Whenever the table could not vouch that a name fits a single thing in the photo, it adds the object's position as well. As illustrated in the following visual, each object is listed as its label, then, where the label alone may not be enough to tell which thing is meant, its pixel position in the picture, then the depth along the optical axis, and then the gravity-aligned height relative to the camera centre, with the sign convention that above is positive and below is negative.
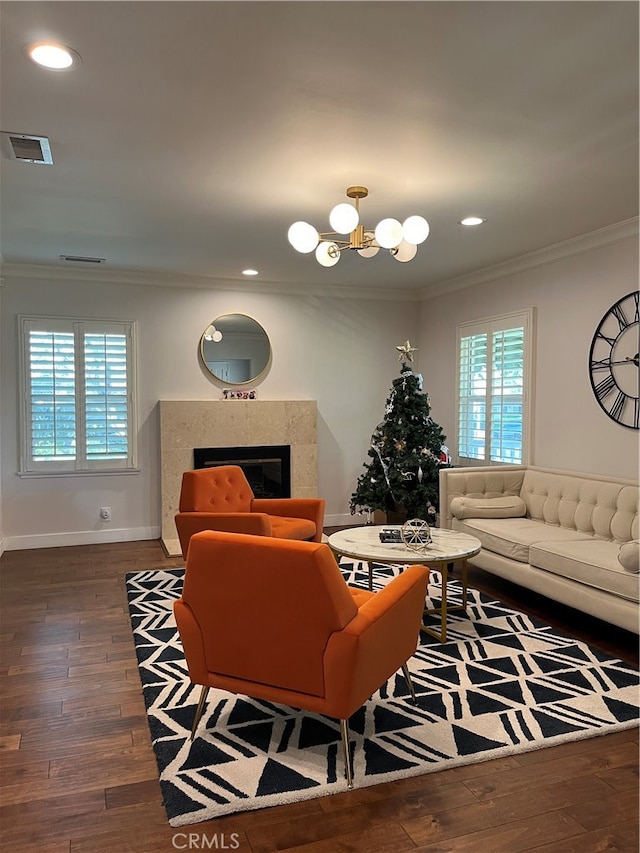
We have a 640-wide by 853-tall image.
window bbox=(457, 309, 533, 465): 5.87 +0.29
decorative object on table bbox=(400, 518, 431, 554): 3.95 -0.76
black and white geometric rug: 2.46 -1.39
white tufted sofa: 3.79 -0.83
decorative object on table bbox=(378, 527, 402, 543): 4.16 -0.78
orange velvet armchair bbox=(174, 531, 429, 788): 2.38 -0.82
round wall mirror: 6.89 +0.75
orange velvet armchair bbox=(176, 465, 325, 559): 4.54 -0.74
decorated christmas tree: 6.25 -0.39
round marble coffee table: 3.78 -0.82
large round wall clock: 4.63 +0.42
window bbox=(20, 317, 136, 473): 6.30 +0.21
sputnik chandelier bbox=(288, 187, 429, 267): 3.48 +1.06
